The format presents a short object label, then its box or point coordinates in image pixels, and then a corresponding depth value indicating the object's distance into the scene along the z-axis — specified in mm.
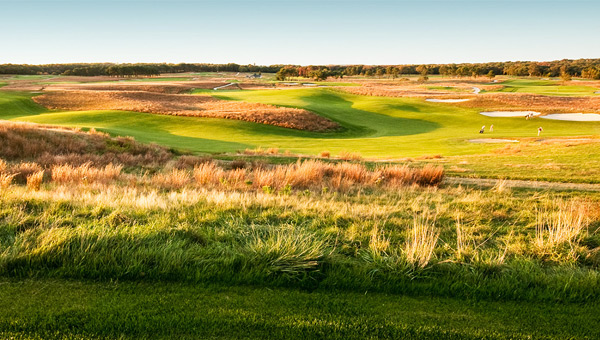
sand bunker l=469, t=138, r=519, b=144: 36156
